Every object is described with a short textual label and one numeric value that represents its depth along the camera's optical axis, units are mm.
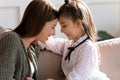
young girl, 1709
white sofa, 1913
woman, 1517
